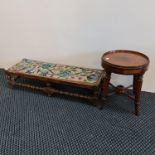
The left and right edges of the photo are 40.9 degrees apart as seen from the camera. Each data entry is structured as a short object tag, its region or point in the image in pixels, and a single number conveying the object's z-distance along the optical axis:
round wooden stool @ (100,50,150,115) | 1.76
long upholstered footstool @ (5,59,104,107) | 2.08
